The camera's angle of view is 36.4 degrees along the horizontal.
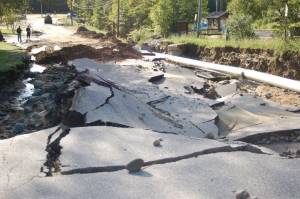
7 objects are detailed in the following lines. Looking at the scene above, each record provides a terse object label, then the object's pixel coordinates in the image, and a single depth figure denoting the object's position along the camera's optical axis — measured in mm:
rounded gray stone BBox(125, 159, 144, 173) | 5648
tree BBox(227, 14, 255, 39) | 28188
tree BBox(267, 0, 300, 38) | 22141
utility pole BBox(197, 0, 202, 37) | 31803
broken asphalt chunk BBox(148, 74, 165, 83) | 15533
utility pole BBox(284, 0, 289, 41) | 21034
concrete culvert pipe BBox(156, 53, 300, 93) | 15470
